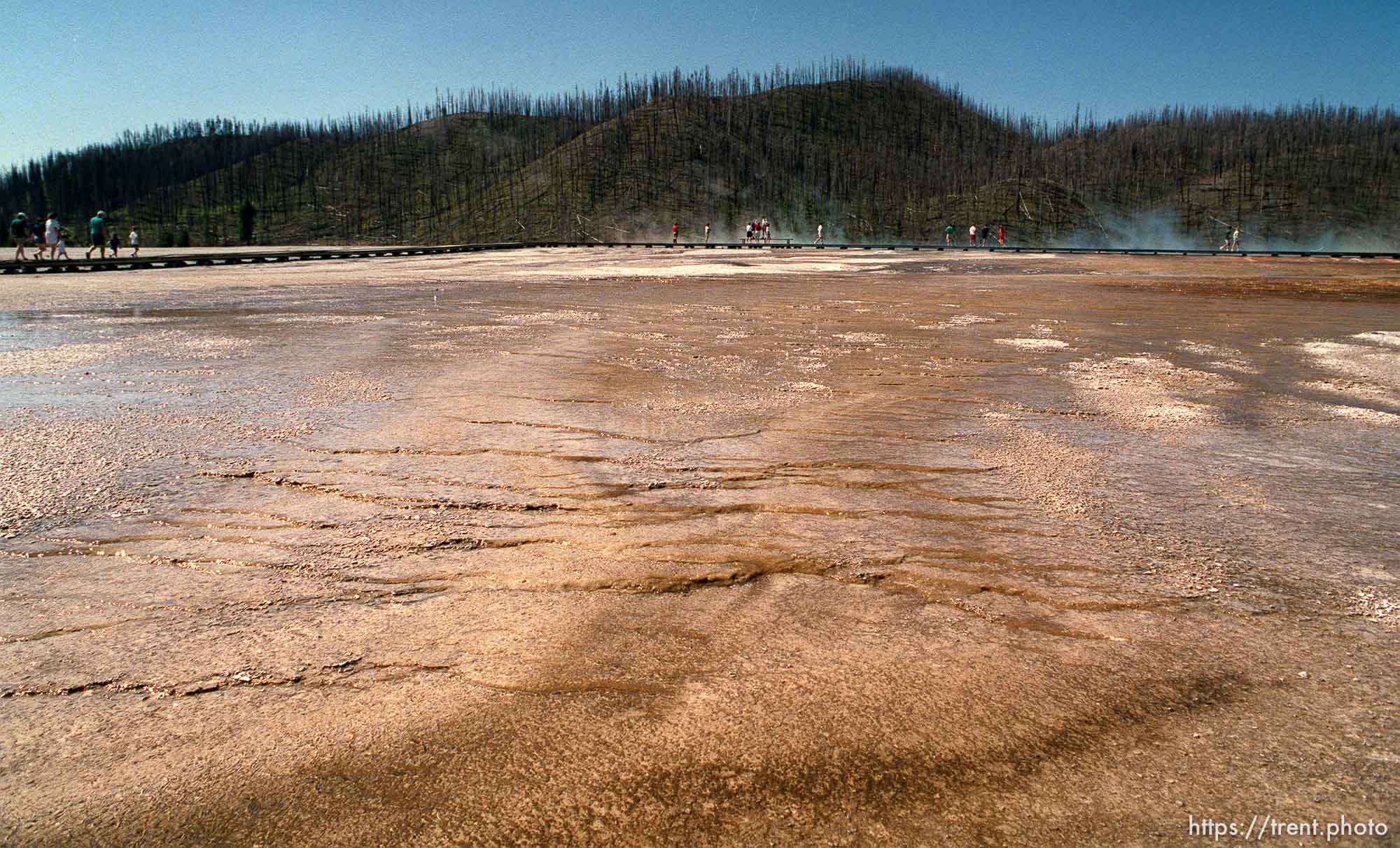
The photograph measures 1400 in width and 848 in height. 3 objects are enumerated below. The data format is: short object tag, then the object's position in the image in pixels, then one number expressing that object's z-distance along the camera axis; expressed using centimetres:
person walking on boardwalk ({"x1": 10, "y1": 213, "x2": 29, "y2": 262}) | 2625
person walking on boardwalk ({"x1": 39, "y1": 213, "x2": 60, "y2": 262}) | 2714
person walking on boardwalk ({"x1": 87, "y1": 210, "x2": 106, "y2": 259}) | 2870
